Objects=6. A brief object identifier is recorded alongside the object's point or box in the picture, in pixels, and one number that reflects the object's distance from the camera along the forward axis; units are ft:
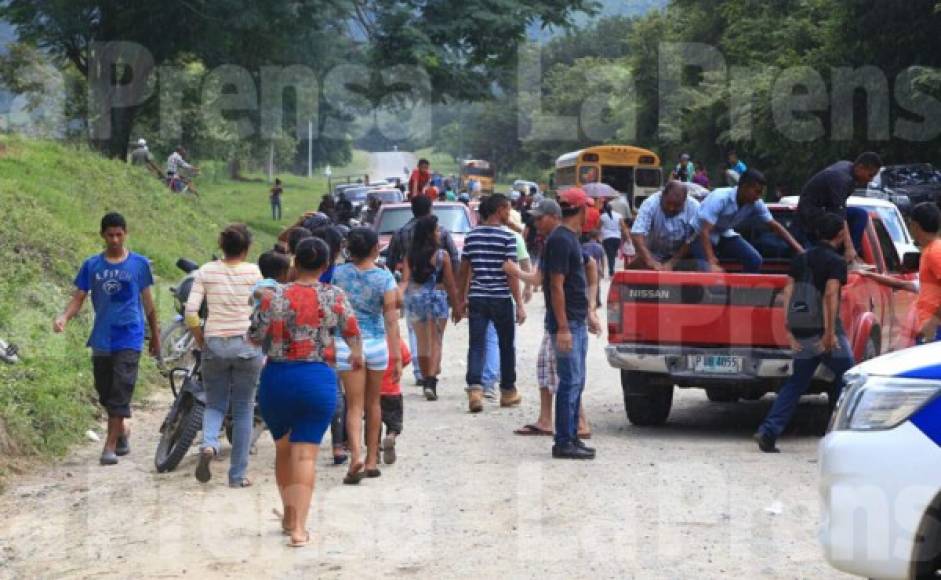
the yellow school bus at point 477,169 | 352.49
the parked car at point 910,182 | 115.53
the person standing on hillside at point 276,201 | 189.67
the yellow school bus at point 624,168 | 165.99
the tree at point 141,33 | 112.06
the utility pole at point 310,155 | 403.75
